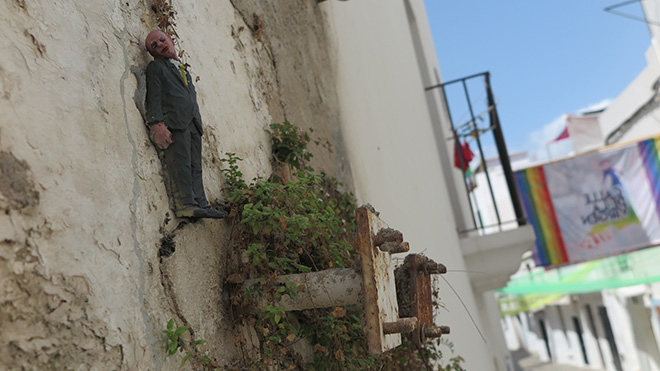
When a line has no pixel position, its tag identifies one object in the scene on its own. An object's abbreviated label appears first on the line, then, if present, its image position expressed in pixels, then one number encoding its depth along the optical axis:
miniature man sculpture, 1.60
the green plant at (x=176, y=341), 1.45
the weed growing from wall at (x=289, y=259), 1.77
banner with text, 8.84
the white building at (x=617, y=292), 13.12
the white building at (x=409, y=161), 4.06
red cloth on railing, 8.08
